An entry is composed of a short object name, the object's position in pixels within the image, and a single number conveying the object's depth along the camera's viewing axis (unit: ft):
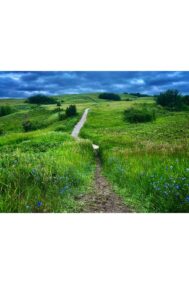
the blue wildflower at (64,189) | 11.92
